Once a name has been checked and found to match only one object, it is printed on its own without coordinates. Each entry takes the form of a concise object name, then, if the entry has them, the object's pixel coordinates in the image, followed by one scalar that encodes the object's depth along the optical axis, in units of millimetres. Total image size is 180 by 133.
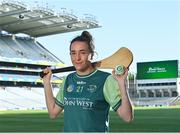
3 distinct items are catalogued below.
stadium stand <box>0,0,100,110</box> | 39610
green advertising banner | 45127
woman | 1911
